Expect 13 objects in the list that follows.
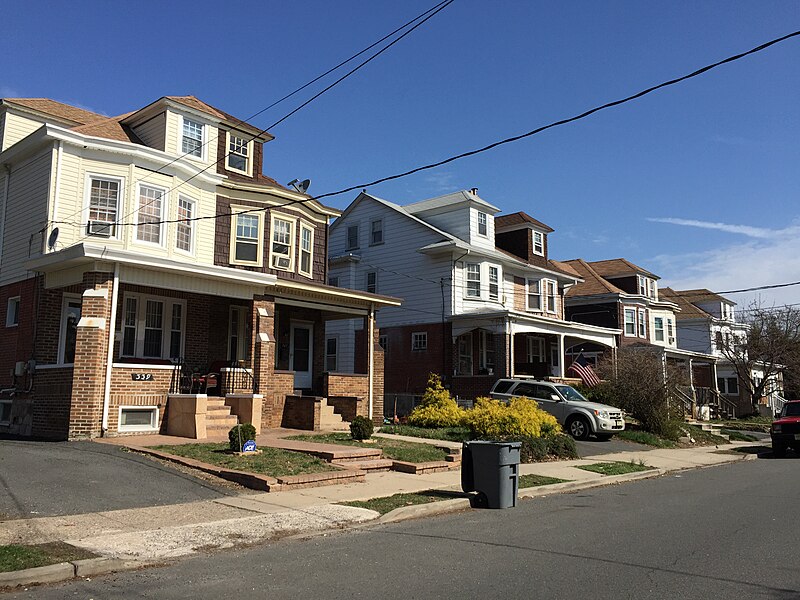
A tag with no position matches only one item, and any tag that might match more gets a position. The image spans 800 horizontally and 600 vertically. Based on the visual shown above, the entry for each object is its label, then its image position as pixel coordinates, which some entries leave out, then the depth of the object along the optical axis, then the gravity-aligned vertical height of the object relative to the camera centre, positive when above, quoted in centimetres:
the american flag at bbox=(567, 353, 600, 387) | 2936 +77
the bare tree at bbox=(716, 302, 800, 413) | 4103 +283
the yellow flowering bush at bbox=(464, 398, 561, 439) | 1764 -77
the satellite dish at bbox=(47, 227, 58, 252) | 1770 +373
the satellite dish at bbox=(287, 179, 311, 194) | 2630 +785
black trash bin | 1080 -127
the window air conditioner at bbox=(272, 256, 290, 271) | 2242 +412
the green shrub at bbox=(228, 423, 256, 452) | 1362 -93
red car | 2103 -118
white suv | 2164 -51
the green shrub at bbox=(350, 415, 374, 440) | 1689 -94
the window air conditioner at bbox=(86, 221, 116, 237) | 1817 +418
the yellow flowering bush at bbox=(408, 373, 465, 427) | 2167 -66
